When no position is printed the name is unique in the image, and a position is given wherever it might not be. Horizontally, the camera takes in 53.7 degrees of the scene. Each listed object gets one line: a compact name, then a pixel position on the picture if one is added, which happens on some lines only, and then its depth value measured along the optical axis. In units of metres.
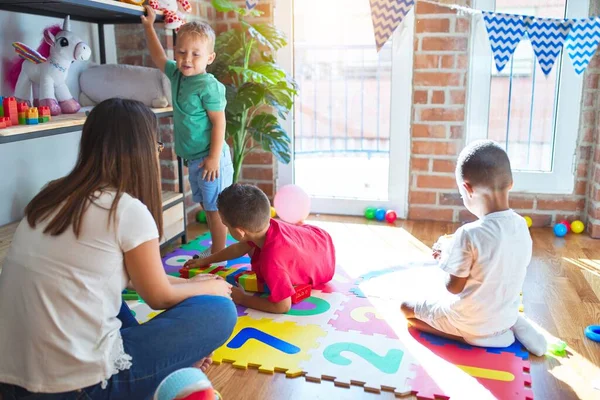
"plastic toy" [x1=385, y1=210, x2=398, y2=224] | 3.35
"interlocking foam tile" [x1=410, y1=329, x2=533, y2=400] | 1.59
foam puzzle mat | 1.63
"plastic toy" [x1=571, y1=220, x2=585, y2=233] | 3.12
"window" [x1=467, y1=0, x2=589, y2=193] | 3.07
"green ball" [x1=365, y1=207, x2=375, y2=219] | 3.44
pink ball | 3.08
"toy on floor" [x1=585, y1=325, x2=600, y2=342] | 1.88
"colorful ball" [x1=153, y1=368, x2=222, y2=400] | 1.18
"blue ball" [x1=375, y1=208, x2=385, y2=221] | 3.39
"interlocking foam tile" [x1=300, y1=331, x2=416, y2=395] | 1.64
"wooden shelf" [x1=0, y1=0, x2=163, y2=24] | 2.09
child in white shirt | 1.73
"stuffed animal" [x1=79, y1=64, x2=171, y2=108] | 2.58
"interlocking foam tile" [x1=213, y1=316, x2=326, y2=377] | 1.75
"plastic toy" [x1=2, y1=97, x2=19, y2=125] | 1.81
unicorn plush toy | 2.23
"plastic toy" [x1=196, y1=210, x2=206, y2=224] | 3.37
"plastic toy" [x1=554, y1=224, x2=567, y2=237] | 3.07
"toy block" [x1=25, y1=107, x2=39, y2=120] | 1.87
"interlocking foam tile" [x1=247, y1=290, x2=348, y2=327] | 2.04
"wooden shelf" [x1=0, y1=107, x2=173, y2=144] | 1.72
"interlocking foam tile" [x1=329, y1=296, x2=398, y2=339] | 1.96
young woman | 1.20
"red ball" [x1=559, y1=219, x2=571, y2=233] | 3.18
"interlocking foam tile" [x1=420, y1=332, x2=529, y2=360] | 1.80
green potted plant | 2.99
